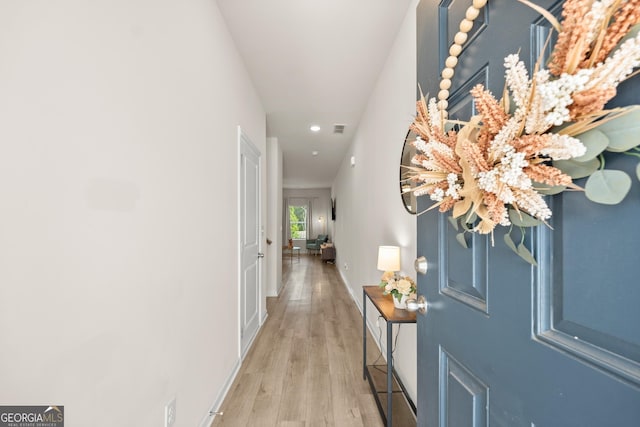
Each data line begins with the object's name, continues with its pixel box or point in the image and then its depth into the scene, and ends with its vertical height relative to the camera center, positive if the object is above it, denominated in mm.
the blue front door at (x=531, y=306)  381 -166
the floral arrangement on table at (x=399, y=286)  1790 -468
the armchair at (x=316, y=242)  10836 -1065
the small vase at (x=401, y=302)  1814 -583
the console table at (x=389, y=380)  1657 -1256
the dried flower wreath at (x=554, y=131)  366 +138
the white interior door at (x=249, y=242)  2676 -280
